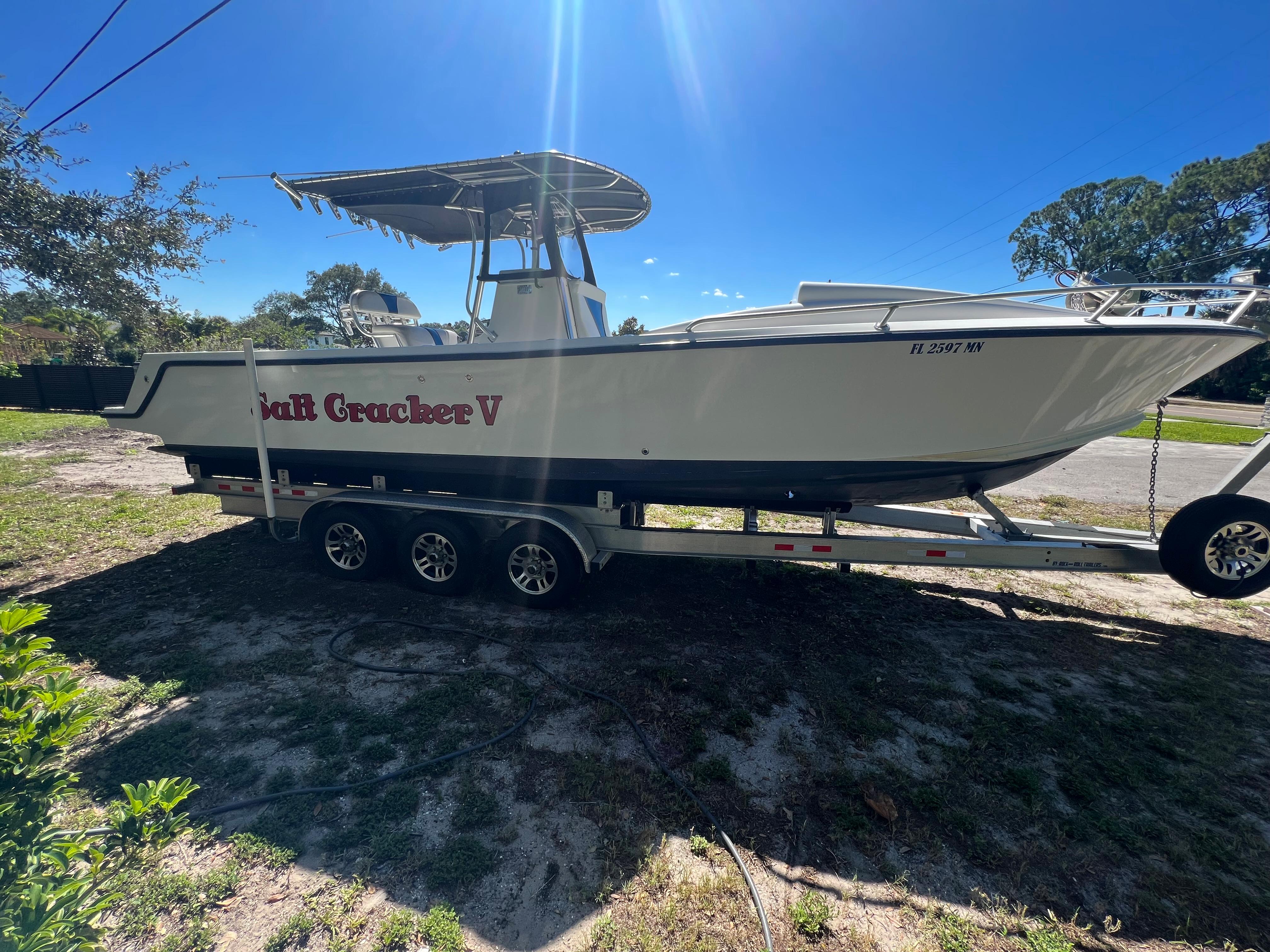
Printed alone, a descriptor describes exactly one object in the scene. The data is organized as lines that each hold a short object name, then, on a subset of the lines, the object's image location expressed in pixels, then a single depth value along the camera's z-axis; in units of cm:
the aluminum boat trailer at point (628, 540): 340
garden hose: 202
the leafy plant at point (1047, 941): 179
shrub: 122
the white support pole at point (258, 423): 414
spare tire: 333
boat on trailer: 306
